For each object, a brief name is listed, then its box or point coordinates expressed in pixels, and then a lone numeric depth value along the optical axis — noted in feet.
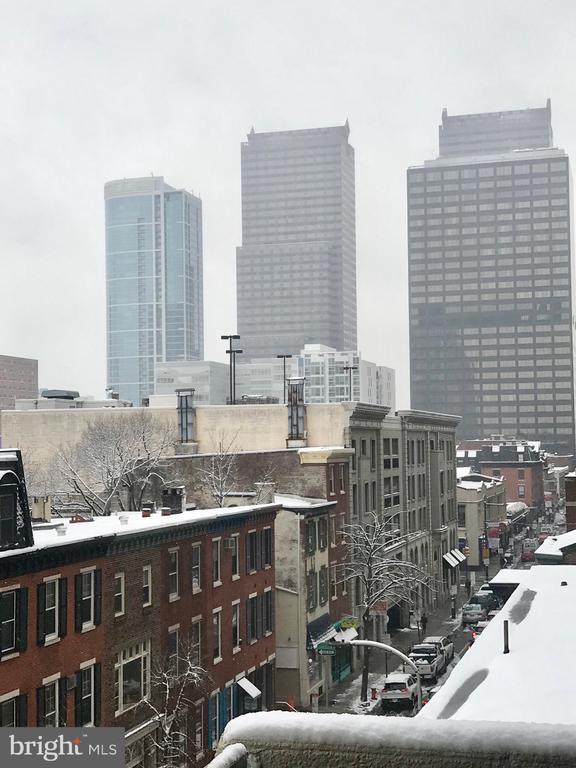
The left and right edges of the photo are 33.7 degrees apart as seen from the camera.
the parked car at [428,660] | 183.01
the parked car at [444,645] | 198.61
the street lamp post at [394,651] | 128.26
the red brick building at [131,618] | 94.38
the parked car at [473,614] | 246.06
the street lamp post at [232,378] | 265.26
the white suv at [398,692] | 160.04
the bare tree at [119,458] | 207.92
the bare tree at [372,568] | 194.80
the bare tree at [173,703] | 111.04
